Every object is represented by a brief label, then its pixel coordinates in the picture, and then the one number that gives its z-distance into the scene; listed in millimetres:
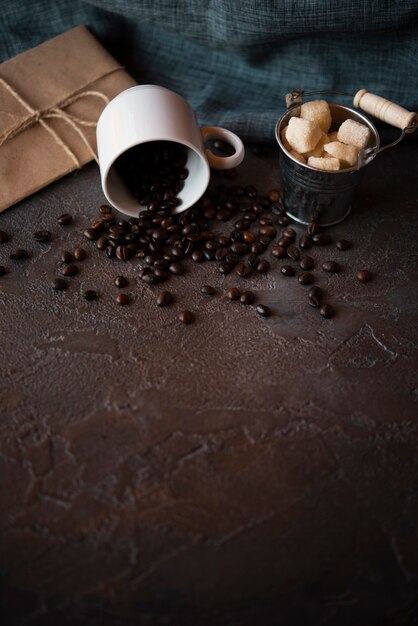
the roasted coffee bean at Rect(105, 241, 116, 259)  620
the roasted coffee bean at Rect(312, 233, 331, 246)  623
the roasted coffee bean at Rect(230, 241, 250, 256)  620
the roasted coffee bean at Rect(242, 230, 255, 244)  625
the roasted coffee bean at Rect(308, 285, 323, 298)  597
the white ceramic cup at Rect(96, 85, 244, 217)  592
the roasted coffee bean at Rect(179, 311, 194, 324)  592
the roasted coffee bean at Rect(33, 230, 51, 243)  623
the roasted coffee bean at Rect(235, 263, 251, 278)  612
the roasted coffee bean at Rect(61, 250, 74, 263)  615
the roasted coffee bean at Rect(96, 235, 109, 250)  622
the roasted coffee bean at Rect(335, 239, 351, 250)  622
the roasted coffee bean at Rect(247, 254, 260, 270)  616
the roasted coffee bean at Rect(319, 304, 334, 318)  593
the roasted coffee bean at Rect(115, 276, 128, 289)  606
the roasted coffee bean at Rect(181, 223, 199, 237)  624
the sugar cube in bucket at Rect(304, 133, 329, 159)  602
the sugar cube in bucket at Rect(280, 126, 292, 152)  604
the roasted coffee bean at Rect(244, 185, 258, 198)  645
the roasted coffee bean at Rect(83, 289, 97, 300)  600
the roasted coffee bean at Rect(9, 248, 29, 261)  616
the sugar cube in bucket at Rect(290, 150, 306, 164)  597
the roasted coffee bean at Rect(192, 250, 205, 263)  618
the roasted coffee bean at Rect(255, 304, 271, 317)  594
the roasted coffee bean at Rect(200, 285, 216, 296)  604
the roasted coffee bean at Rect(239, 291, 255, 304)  599
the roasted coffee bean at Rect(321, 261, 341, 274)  612
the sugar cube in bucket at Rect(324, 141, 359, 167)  593
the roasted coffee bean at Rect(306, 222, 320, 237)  625
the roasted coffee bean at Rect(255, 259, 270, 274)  614
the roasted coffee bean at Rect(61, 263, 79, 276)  611
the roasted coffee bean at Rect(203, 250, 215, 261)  619
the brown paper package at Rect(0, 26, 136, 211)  646
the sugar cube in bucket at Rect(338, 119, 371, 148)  594
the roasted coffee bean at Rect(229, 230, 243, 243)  627
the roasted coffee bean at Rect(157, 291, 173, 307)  599
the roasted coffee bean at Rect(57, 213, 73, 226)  631
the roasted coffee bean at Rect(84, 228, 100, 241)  625
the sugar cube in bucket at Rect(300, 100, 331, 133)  602
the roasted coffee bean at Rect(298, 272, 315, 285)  606
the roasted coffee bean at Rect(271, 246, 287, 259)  619
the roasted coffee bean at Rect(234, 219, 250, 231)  631
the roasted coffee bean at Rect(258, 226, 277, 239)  629
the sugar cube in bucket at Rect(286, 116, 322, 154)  587
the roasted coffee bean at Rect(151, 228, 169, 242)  621
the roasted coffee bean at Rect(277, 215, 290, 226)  636
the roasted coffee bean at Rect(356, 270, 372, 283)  608
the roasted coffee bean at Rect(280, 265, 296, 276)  611
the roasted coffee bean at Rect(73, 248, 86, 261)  618
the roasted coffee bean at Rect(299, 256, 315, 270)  613
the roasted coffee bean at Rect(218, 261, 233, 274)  613
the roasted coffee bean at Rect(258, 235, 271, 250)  627
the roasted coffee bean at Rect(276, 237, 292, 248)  623
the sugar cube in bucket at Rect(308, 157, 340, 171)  591
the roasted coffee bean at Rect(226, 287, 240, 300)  601
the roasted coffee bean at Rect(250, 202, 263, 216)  638
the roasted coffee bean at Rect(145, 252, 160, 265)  616
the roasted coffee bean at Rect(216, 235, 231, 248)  624
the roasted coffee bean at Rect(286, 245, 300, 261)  618
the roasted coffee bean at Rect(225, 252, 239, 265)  617
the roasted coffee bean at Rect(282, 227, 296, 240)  627
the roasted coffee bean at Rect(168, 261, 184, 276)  613
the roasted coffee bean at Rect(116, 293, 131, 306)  599
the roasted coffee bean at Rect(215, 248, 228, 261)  618
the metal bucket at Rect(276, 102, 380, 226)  593
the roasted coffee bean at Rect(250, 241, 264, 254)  621
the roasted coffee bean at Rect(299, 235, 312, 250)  623
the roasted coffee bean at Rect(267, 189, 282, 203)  645
